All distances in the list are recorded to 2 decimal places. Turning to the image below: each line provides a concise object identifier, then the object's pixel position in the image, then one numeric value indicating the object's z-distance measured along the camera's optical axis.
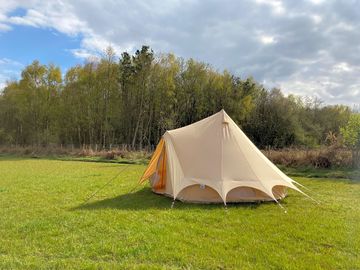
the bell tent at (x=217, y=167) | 6.95
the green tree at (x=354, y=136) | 13.50
